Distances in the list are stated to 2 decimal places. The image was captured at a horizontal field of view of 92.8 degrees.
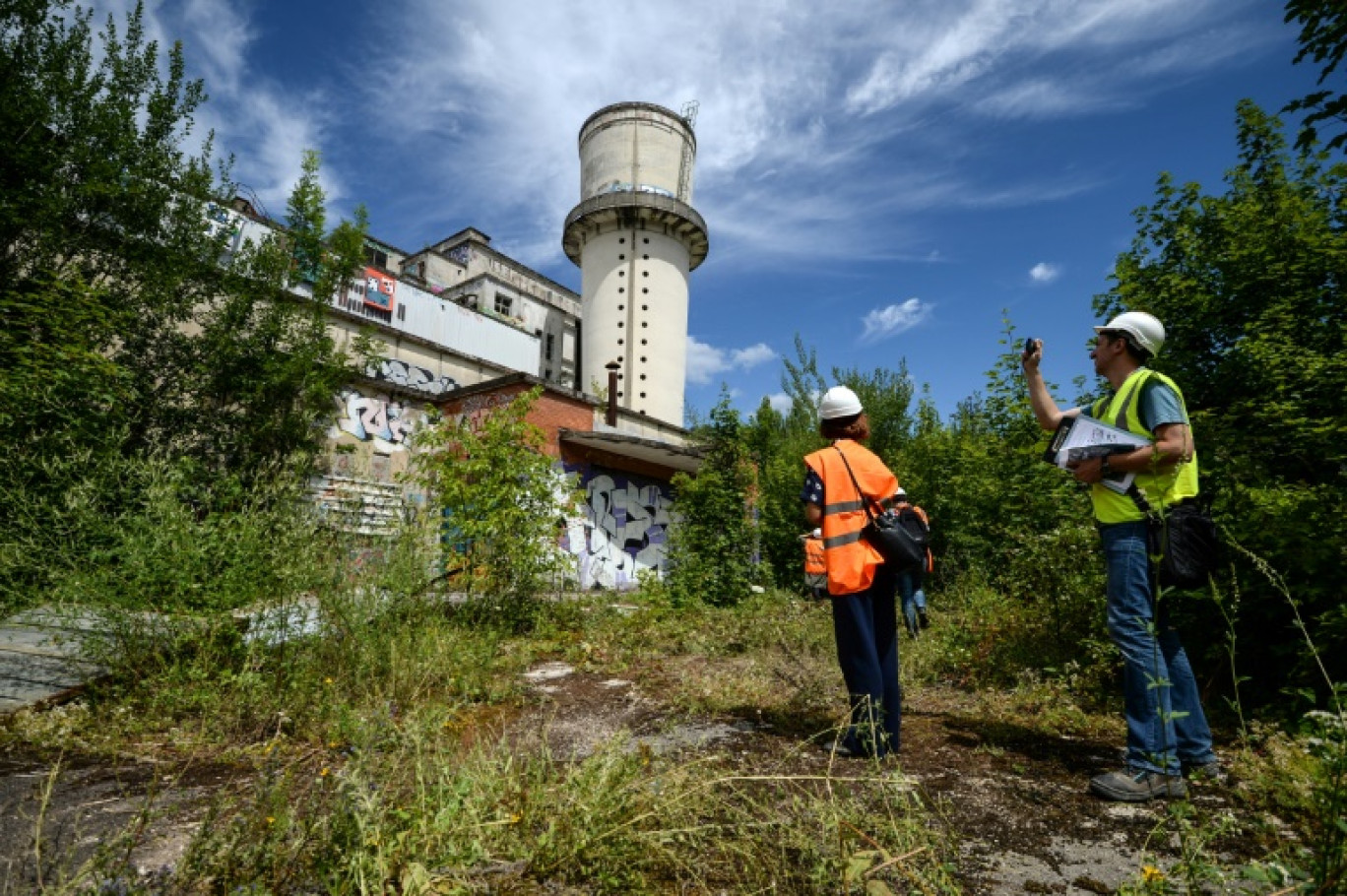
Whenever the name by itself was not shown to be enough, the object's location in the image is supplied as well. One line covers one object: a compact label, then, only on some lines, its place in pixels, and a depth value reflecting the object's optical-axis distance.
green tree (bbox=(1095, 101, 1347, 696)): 3.33
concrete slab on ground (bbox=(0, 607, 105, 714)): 3.64
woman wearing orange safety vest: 2.97
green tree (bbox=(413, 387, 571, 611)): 6.52
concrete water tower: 24.44
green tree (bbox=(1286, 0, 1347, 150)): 3.79
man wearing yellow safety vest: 2.52
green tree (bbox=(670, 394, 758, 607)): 9.77
